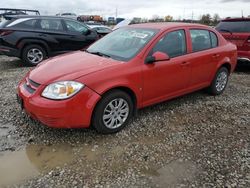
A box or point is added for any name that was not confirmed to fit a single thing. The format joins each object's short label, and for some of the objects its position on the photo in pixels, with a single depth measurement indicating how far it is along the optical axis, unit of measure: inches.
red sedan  96.2
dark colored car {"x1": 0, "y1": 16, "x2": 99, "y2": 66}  225.6
